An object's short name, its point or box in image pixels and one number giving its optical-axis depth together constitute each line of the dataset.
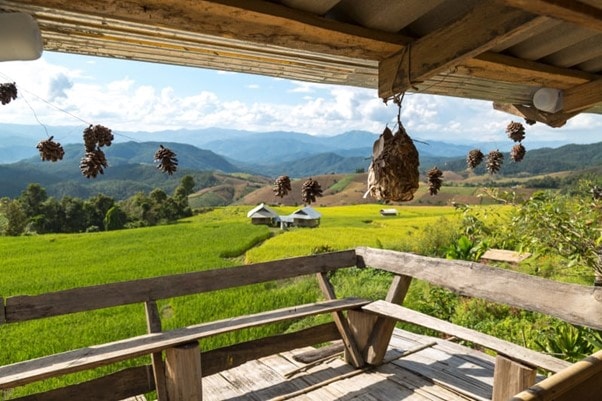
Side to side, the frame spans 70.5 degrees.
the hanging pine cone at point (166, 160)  2.20
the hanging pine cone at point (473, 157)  3.35
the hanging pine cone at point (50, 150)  1.92
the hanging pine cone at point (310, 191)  2.57
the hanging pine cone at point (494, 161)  3.41
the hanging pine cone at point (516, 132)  3.48
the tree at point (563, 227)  3.98
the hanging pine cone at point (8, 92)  1.84
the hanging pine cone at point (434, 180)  2.71
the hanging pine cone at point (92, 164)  1.98
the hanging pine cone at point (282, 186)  2.62
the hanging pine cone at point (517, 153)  3.41
